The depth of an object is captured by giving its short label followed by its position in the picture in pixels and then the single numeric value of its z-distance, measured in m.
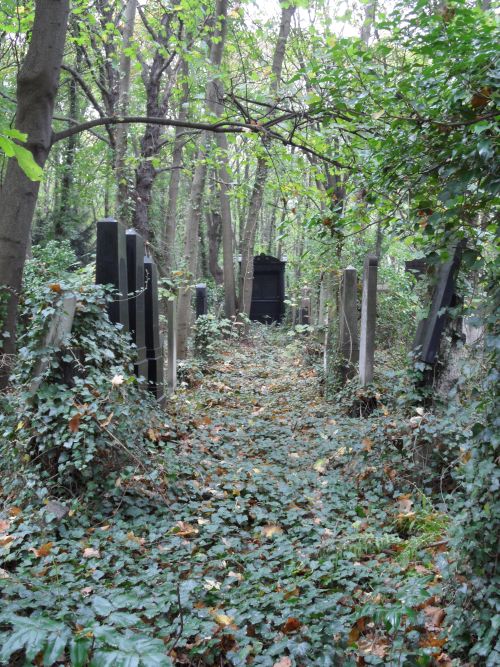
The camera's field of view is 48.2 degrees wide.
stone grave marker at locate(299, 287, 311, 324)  17.42
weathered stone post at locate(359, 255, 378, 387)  7.32
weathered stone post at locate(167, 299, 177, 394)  8.98
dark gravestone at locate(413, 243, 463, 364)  4.95
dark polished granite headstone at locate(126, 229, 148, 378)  6.77
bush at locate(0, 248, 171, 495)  4.32
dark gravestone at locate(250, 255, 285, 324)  22.78
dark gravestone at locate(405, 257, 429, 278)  8.59
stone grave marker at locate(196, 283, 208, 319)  13.52
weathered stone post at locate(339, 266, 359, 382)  8.20
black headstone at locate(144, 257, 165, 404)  7.60
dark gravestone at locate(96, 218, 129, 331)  5.78
